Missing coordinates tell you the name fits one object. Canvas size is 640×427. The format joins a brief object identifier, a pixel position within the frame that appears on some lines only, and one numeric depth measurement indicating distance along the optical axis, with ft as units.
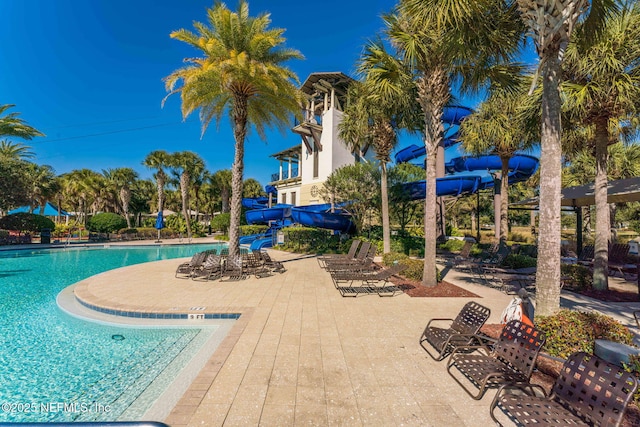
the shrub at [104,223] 91.04
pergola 28.06
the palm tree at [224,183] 116.06
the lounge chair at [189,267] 32.19
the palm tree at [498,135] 39.48
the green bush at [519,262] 32.17
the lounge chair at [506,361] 9.75
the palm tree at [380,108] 28.32
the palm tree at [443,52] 18.39
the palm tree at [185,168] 96.07
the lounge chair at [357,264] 32.89
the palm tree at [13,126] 61.00
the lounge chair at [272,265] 35.29
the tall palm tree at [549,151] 13.92
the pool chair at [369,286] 24.73
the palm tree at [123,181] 107.04
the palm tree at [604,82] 20.47
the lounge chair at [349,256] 39.36
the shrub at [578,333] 11.66
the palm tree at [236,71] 32.81
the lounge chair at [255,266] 32.86
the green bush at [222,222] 102.86
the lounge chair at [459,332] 13.15
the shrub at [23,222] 77.66
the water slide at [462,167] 50.93
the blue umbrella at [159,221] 84.34
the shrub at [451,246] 57.47
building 81.20
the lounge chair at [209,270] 30.99
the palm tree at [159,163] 94.27
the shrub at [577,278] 26.99
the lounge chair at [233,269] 31.19
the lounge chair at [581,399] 6.96
